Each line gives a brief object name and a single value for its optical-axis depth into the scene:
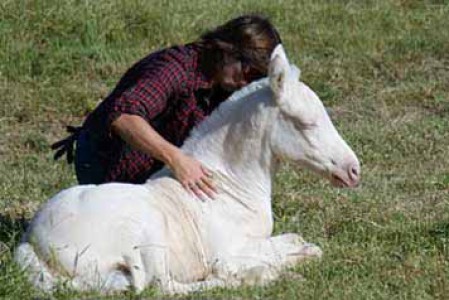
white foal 11.86
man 13.03
